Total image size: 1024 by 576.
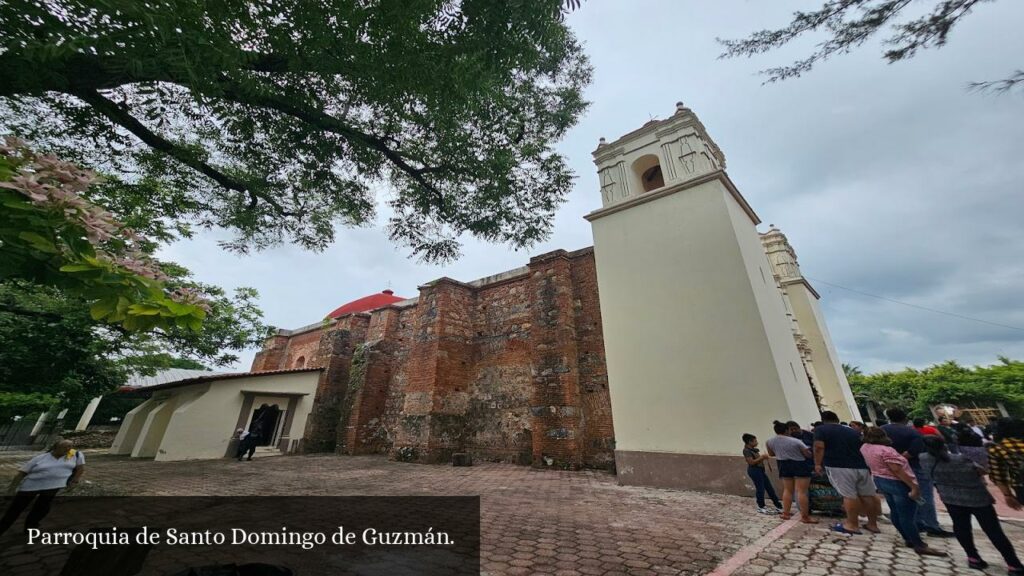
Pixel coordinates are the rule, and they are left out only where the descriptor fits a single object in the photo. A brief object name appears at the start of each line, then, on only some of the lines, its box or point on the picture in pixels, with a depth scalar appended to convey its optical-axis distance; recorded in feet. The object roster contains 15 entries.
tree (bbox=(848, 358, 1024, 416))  85.87
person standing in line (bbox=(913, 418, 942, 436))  17.44
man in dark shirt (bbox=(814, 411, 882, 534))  15.01
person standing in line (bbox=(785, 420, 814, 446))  18.63
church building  23.73
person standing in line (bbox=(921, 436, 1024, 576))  10.94
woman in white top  13.82
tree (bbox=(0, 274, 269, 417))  24.97
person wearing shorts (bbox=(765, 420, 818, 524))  16.84
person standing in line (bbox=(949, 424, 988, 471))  12.80
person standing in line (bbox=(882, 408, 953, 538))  15.26
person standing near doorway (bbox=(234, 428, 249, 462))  38.58
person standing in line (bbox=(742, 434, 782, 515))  18.52
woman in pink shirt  12.98
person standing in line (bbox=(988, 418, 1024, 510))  11.65
